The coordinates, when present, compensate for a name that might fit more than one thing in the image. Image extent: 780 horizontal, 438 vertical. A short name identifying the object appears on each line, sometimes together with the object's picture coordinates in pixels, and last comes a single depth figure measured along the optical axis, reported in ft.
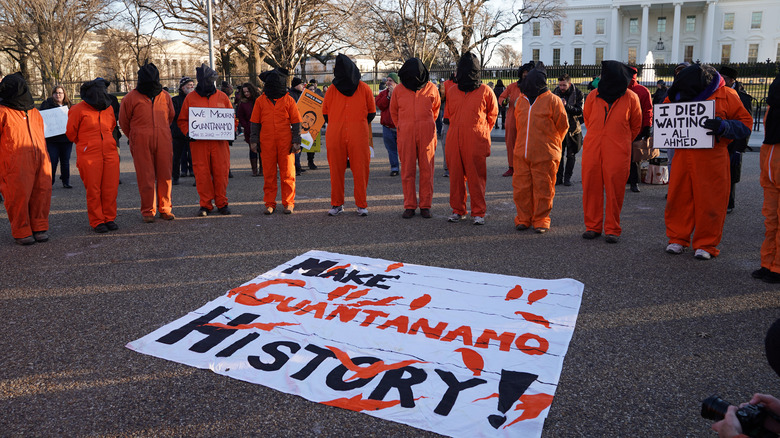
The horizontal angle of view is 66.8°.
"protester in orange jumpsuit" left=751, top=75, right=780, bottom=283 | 16.63
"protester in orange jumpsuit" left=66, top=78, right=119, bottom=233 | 23.38
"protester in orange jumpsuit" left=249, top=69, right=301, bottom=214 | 26.20
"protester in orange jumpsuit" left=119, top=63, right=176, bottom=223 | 24.75
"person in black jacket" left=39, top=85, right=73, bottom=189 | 32.83
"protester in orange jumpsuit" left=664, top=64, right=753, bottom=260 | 18.38
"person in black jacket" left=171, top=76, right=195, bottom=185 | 34.20
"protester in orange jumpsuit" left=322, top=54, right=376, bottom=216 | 25.35
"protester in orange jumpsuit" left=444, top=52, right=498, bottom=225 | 23.81
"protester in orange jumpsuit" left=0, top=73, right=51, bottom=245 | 21.59
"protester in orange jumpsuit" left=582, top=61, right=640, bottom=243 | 20.52
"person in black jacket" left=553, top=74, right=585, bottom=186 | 31.55
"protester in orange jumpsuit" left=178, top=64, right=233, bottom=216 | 26.09
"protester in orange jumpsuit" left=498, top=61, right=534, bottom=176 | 36.22
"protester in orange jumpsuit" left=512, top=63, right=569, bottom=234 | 22.27
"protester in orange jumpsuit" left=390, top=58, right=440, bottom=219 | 25.05
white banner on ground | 10.68
